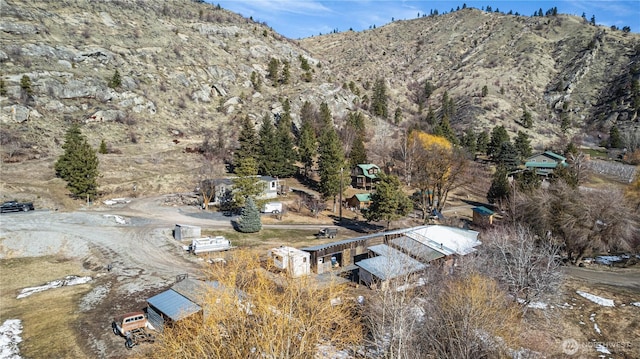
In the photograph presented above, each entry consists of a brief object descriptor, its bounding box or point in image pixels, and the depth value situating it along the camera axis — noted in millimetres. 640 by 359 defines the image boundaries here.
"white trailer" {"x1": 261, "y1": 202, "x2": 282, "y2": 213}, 58869
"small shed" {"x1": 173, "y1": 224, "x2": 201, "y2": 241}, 42344
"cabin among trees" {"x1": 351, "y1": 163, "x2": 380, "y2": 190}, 79000
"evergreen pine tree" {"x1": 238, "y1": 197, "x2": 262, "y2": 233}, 47062
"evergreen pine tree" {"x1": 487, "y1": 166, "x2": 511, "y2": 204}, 69000
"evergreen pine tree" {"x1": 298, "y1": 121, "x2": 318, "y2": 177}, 78500
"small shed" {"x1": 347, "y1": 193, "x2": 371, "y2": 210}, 66500
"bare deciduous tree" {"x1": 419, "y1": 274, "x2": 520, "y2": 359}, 20000
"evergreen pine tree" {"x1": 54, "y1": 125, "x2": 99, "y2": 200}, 53000
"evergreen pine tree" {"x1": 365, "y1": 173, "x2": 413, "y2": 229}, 49906
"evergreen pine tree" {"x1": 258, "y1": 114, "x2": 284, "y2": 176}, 73681
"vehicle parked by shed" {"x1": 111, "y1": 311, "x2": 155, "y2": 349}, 22594
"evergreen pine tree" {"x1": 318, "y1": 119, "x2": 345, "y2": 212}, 64188
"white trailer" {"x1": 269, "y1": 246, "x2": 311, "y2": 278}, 33531
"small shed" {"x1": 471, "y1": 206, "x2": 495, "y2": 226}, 60481
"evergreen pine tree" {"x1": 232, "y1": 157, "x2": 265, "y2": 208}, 55156
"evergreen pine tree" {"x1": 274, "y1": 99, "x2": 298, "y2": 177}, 75188
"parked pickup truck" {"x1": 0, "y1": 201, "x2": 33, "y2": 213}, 46116
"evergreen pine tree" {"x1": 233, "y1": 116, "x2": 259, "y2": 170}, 74188
